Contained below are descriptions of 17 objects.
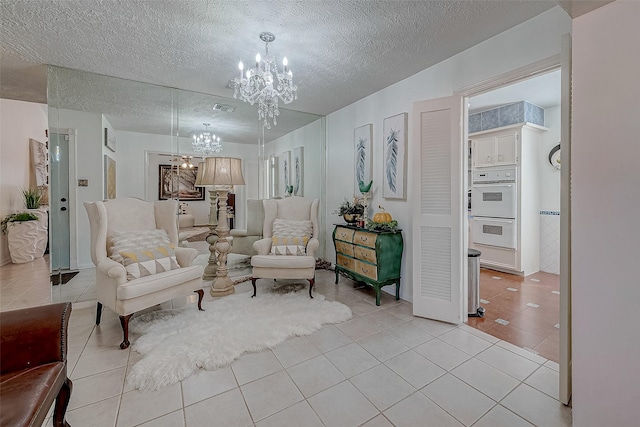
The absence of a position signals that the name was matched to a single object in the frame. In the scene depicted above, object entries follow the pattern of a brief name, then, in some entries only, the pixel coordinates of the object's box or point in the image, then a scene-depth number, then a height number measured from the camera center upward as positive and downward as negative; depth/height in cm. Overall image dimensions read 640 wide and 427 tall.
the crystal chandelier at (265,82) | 240 +117
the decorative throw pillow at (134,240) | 260 -31
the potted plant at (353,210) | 375 -1
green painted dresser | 309 -56
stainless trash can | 284 -80
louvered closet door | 262 -3
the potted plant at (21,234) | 459 -42
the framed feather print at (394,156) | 330 +66
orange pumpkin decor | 329 -10
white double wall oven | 424 +5
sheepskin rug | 193 -108
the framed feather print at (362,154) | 381 +79
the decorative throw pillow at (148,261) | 247 -49
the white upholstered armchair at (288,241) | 321 -41
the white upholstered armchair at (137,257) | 232 -46
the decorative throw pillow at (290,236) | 347 -35
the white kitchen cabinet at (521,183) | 419 +40
